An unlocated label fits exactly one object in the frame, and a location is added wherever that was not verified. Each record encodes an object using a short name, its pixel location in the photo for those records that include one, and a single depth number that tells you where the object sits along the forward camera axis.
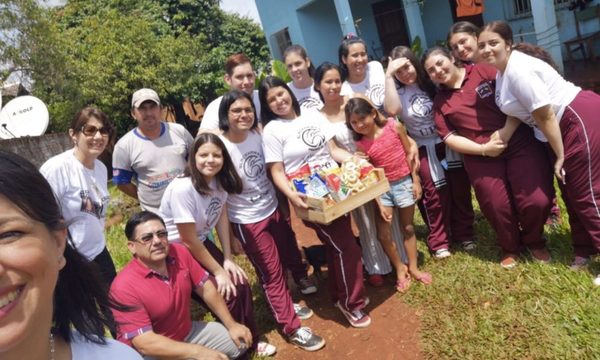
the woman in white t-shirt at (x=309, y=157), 3.37
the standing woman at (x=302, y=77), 4.07
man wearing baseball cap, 3.83
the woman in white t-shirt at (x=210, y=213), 3.17
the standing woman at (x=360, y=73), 3.88
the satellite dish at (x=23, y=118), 9.52
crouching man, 2.69
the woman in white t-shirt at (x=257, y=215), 3.38
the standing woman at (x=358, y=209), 3.55
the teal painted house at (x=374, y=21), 10.78
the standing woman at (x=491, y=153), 3.32
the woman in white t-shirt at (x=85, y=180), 3.16
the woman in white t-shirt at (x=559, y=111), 2.84
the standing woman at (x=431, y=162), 3.68
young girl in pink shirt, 3.47
